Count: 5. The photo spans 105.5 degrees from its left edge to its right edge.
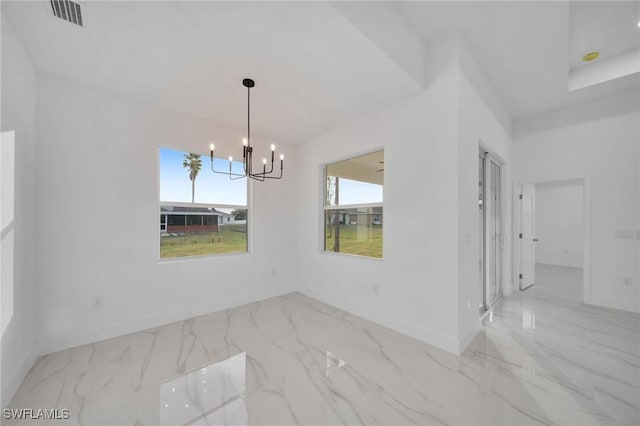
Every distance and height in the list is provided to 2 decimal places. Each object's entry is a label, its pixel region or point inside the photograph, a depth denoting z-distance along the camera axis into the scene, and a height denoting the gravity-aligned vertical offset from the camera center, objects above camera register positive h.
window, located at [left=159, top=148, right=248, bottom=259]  3.14 +0.09
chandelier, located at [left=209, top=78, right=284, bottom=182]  2.47 +1.28
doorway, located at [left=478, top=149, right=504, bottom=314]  3.38 -0.24
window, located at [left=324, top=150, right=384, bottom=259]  3.28 +0.11
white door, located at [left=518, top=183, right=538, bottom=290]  4.40 -0.43
